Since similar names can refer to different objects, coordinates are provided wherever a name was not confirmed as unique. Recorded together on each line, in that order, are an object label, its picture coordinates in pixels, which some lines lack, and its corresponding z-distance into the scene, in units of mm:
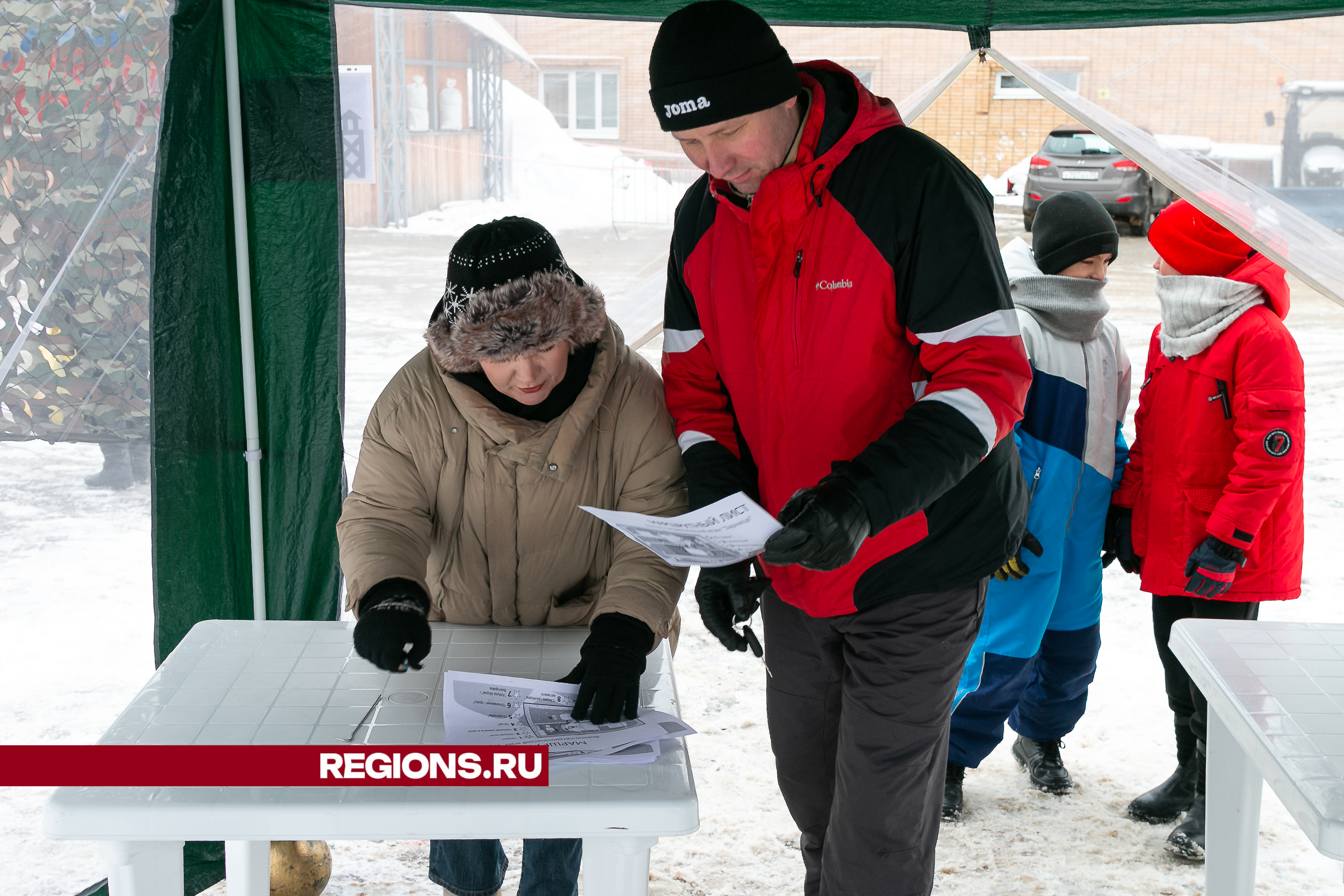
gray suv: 10039
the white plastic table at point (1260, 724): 1375
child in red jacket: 2248
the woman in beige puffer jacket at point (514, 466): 1620
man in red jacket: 1467
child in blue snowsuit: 2447
